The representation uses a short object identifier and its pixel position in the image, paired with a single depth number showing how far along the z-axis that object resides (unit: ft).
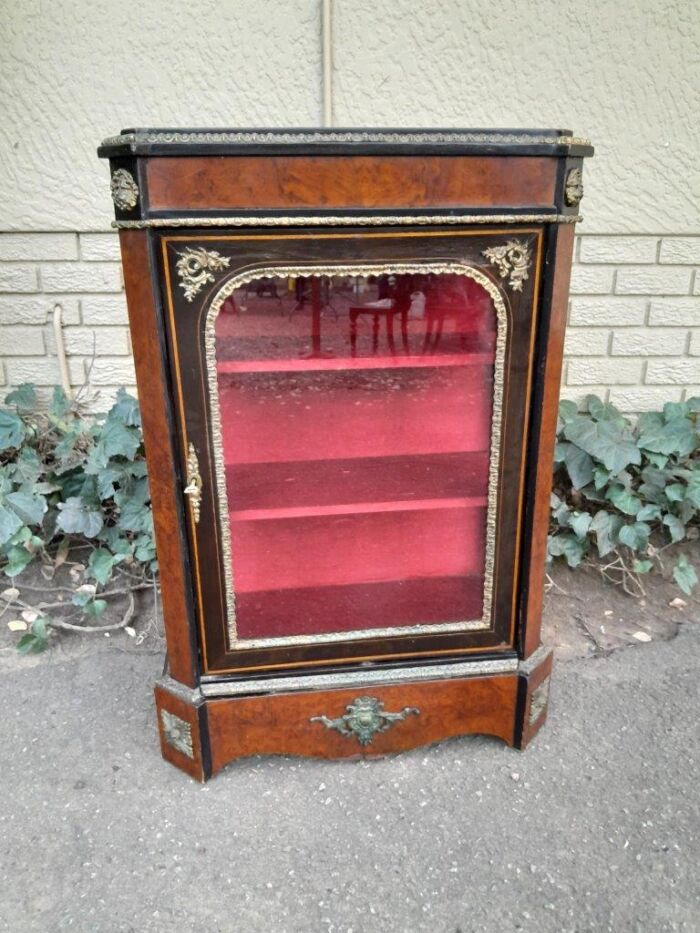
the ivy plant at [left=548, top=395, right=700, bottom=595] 7.61
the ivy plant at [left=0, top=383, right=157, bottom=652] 7.22
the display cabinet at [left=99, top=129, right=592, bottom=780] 4.15
